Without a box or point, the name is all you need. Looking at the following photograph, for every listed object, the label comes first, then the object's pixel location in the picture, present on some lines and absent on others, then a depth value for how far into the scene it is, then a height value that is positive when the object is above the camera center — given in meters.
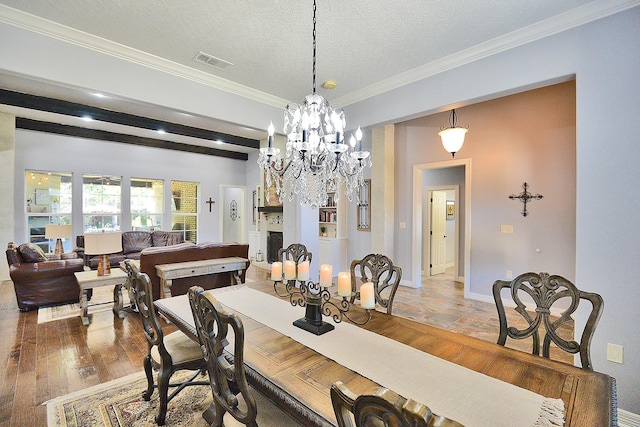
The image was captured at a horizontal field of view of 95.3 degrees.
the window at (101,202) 6.97 +0.20
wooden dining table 1.01 -0.68
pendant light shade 4.02 +1.01
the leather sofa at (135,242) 5.99 -0.79
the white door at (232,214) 10.23 -0.14
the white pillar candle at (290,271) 2.01 -0.42
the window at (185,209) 8.43 +0.03
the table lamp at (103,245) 3.84 -0.47
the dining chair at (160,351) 1.80 -0.97
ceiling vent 2.91 +1.54
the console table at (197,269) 3.75 -0.82
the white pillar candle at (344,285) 1.69 -0.44
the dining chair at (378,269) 2.12 -0.45
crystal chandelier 2.39 +0.49
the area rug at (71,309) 3.85 -1.41
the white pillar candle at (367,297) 1.60 -0.48
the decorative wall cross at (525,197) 4.17 +0.19
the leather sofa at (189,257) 3.95 -0.69
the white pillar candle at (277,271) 2.13 -0.45
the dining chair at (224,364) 1.12 -0.66
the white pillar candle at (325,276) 1.80 -0.41
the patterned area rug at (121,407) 1.97 -1.42
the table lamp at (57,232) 5.50 -0.41
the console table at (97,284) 3.73 -0.98
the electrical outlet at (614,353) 2.07 -1.02
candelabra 1.65 -0.60
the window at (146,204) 7.70 +0.17
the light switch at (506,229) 4.36 -0.28
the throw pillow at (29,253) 4.12 -0.62
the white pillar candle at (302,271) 1.97 -0.41
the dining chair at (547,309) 1.40 -0.52
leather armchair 4.00 -0.99
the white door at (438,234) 6.59 -0.54
